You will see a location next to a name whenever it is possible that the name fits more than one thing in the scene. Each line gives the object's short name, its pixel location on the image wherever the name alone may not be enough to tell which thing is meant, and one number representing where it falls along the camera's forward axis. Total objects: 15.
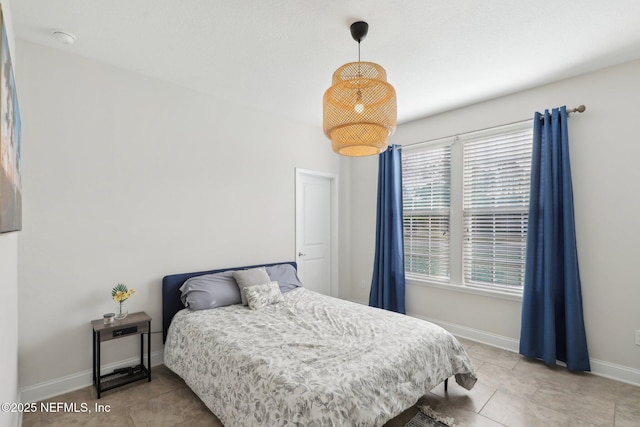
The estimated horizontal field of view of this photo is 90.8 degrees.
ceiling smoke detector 2.18
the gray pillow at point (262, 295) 2.86
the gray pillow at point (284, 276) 3.40
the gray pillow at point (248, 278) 3.00
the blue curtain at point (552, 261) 2.71
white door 4.16
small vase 2.56
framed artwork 1.14
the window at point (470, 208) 3.19
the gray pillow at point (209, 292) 2.75
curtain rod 2.75
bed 1.56
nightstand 2.33
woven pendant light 1.92
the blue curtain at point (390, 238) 3.97
